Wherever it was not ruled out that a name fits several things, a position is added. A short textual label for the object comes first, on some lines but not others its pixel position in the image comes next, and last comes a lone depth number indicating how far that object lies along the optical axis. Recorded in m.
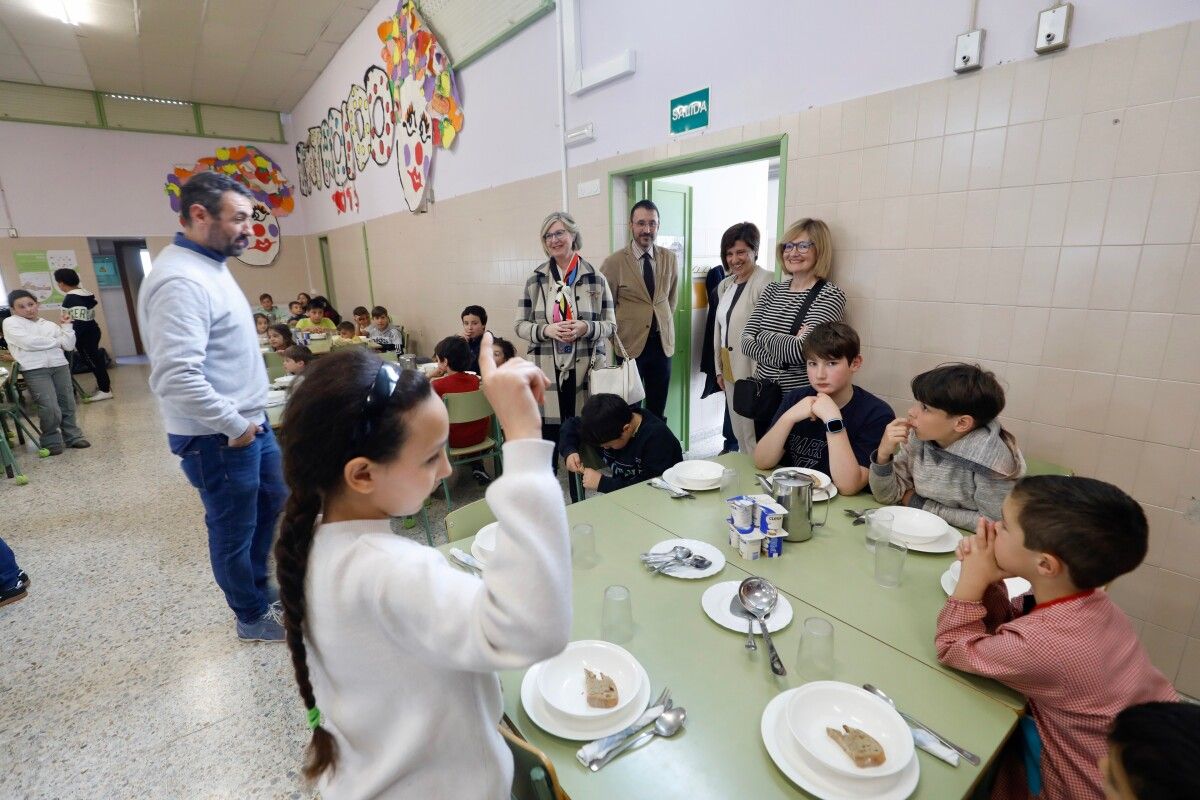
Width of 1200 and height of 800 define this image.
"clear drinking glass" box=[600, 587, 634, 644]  1.12
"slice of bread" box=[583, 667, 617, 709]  0.94
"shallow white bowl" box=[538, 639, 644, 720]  0.93
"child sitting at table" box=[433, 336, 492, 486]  3.32
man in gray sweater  1.75
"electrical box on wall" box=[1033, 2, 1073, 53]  1.79
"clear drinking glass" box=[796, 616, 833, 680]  1.01
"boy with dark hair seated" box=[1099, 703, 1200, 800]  0.64
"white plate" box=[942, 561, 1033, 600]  1.26
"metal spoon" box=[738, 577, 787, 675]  1.16
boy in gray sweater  1.52
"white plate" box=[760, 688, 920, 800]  0.78
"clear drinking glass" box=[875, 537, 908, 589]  1.29
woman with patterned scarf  3.02
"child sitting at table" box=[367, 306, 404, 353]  5.80
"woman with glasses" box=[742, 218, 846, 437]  2.50
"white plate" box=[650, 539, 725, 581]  1.32
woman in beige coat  3.23
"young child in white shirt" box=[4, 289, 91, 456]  4.30
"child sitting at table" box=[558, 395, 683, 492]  2.21
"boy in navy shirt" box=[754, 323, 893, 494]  1.87
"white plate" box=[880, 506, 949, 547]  1.45
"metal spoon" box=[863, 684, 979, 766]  0.84
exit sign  2.97
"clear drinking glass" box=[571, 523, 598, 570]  1.40
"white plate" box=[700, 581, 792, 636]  1.14
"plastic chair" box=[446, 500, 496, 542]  1.61
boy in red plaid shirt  0.91
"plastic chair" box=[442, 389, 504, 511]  3.02
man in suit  3.48
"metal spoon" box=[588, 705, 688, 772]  0.88
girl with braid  0.63
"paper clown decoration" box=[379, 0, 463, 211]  4.98
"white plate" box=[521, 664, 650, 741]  0.90
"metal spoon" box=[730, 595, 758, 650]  1.09
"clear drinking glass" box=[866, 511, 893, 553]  1.40
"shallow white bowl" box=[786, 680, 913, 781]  0.82
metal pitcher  1.46
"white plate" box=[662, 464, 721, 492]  1.82
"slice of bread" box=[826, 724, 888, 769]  0.82
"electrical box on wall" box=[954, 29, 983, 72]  1.97
